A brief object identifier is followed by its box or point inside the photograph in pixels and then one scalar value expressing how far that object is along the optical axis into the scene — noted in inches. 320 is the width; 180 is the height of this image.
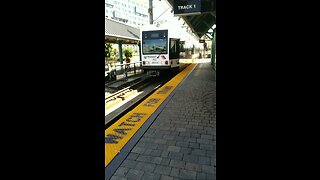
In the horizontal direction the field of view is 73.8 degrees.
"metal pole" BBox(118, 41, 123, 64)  649.1
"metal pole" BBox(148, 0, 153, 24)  660.7
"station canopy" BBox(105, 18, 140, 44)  503.7
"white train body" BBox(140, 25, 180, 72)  501.7
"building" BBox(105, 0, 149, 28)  3538.9
